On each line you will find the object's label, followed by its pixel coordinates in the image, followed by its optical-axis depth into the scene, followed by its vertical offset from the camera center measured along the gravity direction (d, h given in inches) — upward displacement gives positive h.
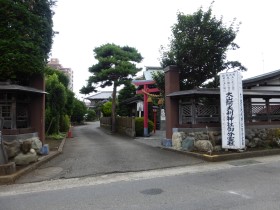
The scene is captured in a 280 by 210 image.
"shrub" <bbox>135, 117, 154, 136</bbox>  868.6 -25.9
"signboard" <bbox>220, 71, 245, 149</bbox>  444.1 +10.6
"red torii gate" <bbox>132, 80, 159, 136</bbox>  837.1 +87.0
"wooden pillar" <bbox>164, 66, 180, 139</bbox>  535.2 +33.5
